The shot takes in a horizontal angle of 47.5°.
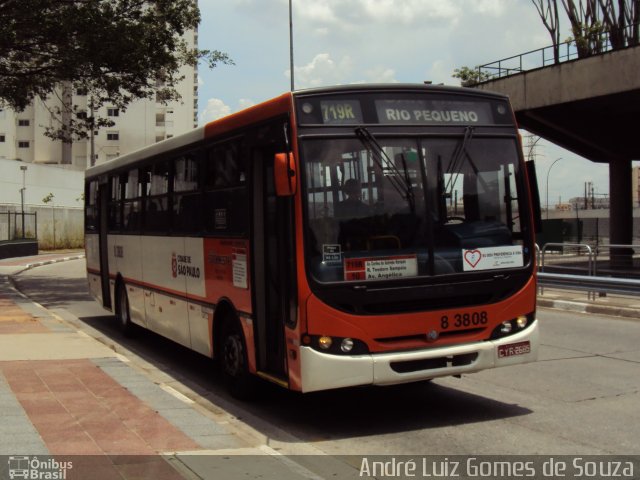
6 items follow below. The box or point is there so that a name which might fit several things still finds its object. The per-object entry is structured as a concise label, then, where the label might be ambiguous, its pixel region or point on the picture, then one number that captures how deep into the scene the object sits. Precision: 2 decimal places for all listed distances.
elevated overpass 23.28
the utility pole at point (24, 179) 62.61
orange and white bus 6.16
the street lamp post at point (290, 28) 30.96
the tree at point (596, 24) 27.83
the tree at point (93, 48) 18.92
